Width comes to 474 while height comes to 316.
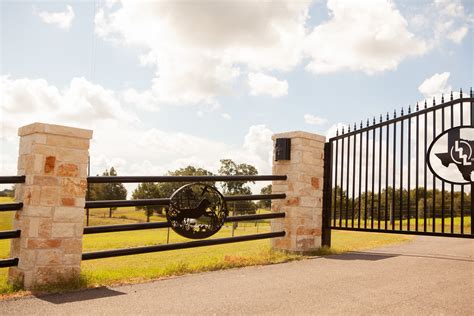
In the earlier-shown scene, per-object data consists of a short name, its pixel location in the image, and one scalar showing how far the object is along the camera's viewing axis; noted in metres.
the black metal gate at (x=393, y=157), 7.37
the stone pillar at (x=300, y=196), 7.81
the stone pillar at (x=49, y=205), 4.88
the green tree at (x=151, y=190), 60.97
